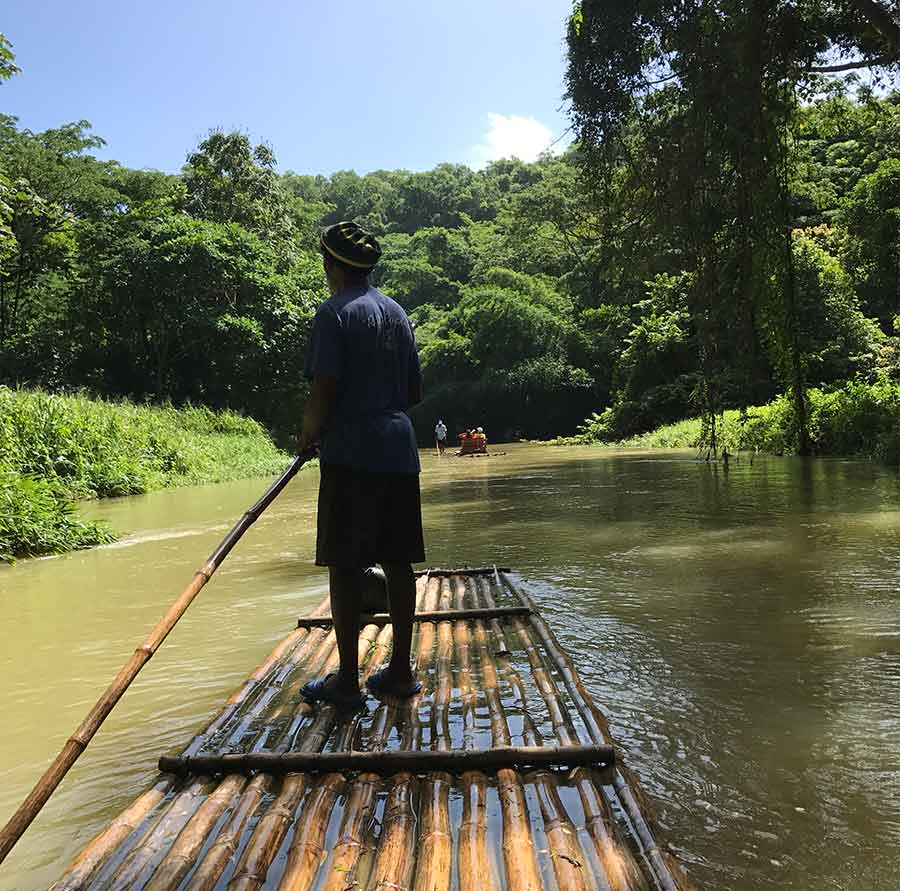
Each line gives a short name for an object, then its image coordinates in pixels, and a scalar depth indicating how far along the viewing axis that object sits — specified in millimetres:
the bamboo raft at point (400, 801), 1761
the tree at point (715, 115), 10148
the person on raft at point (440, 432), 26031
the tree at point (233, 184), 29656
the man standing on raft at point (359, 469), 2766
